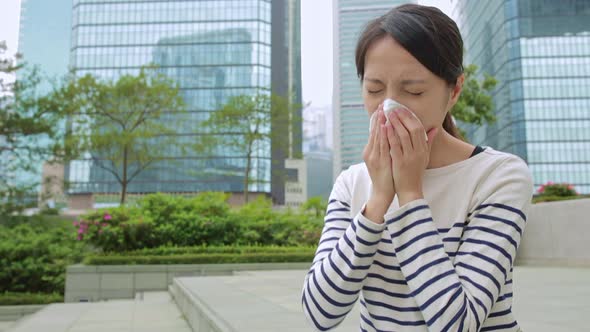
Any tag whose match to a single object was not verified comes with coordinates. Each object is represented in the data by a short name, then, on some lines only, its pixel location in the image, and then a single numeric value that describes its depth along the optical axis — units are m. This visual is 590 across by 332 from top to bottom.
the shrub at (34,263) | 8.54
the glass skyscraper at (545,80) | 42.06
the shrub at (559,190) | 10.45
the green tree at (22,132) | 15.44
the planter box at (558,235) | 7.37
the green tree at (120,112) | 18.80
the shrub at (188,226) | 9.38
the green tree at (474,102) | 14.26
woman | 0.76
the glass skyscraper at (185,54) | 46.38
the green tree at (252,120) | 23.30
